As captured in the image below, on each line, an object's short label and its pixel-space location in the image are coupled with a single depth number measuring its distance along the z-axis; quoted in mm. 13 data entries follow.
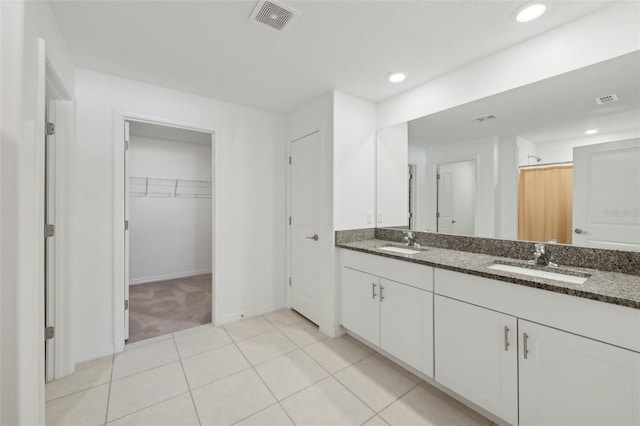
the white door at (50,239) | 1832
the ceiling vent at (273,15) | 1443
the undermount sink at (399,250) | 2111
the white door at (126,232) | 2295
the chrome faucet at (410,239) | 2416
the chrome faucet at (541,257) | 1648
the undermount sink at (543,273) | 1326
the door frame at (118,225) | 2213
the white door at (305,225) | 2738
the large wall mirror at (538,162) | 1451
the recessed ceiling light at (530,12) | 1413
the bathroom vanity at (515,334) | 1072
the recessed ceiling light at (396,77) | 2166
